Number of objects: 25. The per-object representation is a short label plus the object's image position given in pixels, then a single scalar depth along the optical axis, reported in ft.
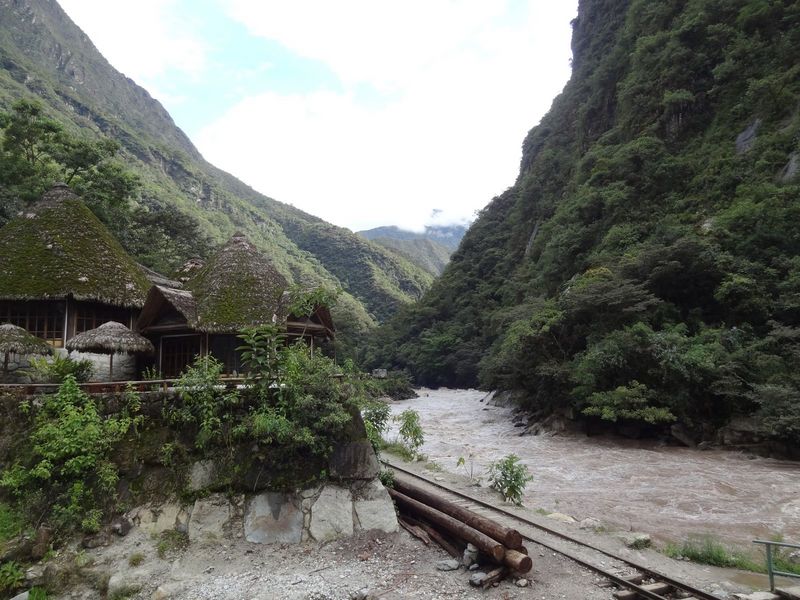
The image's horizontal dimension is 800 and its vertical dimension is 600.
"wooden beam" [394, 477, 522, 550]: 23.35
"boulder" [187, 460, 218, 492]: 26.08
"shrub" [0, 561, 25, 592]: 21.27
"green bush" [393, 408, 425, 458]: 46.97
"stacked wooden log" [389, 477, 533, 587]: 22.89
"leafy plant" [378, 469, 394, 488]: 32.53
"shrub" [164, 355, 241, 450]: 26.55
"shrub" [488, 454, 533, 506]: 35.53
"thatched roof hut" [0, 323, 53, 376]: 32.58
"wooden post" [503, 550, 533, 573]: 22.35
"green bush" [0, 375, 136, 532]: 23.86
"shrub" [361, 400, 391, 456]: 32.65
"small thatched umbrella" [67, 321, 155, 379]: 35.25
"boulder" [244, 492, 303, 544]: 25.52
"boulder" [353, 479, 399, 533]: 27.21
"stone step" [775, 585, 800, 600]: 20.07
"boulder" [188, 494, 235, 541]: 25.14
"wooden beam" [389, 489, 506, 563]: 23.06
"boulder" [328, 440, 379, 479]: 27.55
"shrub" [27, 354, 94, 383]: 28.10
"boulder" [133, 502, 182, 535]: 24.84
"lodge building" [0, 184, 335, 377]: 40.55
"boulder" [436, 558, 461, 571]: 24.08
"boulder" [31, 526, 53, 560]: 22.67
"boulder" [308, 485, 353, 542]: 26.17
